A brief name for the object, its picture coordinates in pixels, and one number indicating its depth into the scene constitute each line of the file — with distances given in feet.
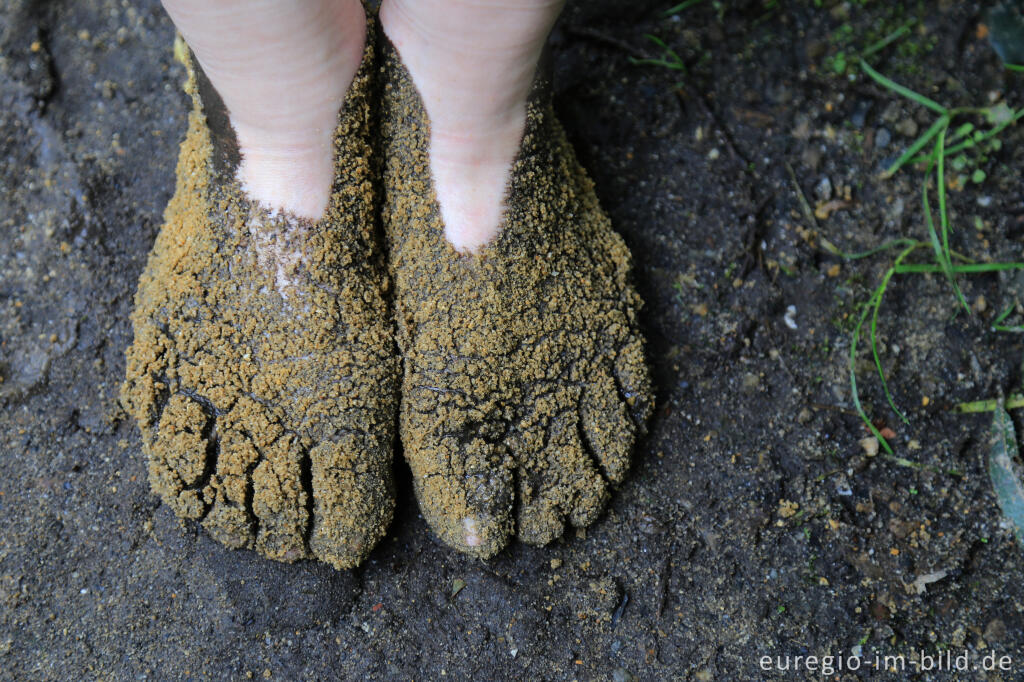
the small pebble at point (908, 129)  2.41
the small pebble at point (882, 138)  2.41
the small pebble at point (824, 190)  2.37
